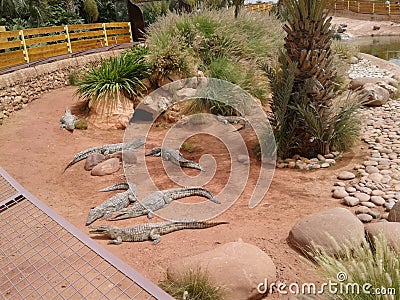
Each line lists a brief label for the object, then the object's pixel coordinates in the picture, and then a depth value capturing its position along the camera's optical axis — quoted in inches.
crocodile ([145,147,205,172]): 197.8
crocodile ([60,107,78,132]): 275.7
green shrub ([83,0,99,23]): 560.7
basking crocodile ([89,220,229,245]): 132.0
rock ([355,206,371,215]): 137.4
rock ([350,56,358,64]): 437.3
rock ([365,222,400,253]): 99.2
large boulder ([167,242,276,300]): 97.6
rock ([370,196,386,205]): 142.5
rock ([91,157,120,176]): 201.0
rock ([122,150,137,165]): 210.1
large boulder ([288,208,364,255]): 109.6
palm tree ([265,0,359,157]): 183.9
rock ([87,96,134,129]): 288.8
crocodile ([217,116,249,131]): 259.3
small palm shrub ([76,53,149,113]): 295.9
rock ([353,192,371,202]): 146.3
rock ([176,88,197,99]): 290.0
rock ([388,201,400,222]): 123.5
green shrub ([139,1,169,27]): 626.4
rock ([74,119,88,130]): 281.4
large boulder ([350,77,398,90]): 314.9
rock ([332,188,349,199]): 151.7
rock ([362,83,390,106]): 270.4
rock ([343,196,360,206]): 144.3
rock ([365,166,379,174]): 168.5
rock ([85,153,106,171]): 208.1
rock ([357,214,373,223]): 131.5
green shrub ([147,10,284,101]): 298.5
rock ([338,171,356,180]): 167.3
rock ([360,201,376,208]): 141.6
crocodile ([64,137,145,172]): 219.6
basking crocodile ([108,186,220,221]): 152.0
